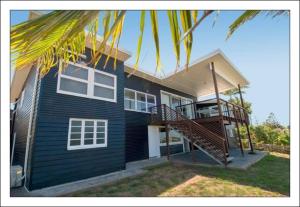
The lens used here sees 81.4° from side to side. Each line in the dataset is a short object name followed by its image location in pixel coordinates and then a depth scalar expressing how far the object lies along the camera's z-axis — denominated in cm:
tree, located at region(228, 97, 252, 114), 2768
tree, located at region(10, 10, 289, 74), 88
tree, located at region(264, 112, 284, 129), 1578
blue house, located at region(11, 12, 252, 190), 559
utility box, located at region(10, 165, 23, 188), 559
